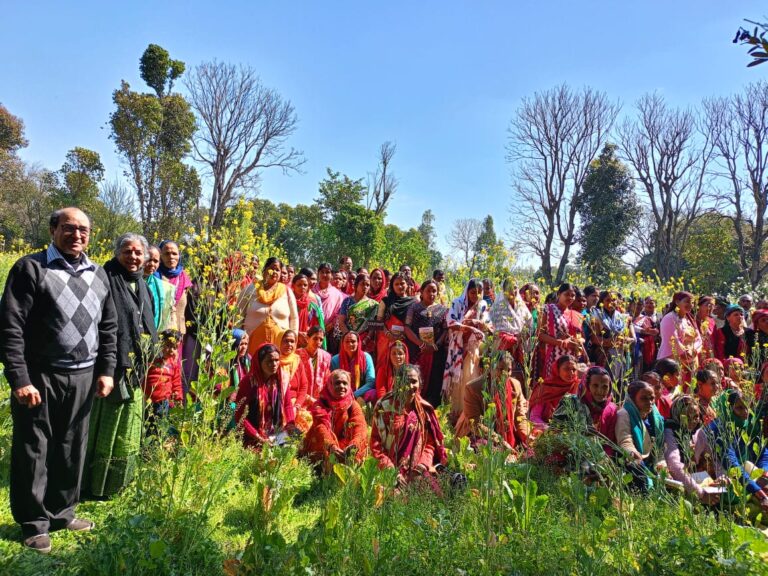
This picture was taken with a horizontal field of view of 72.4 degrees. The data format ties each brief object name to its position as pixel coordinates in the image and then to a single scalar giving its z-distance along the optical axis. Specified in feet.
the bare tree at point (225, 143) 68.69
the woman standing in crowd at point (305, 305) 19.74
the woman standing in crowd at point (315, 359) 17.19
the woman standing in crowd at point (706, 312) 21.23
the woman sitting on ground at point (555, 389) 15.35
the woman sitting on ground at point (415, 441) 12.03
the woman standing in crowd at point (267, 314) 17.38
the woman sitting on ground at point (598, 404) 12.72
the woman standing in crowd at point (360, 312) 20.57
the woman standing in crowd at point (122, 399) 10.18
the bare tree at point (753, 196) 59.41
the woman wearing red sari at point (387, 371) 17.96
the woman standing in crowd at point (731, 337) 20.85
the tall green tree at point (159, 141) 64.90
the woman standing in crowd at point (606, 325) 20.72
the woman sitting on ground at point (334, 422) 12.94
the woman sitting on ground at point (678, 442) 10.93
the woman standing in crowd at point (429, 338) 19.56
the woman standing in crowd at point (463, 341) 18.04
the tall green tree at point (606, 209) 74.54
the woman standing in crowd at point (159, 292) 13.05
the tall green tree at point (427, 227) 184.85
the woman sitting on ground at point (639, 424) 12.40
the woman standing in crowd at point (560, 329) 18.29
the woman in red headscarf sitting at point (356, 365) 18.17
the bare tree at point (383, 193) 93.97
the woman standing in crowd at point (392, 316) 19.72
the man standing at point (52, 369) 8.41
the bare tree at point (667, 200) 67.51
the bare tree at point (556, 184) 72.54
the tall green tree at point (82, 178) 73.36
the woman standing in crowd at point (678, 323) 20.22
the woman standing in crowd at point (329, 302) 21.65
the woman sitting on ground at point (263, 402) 14.01
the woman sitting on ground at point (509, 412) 14.07
